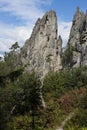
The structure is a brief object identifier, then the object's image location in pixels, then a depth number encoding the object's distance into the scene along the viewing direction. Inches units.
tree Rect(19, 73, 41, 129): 1256.6
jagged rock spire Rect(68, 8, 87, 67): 2786.7
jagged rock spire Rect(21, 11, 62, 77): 2836.0
